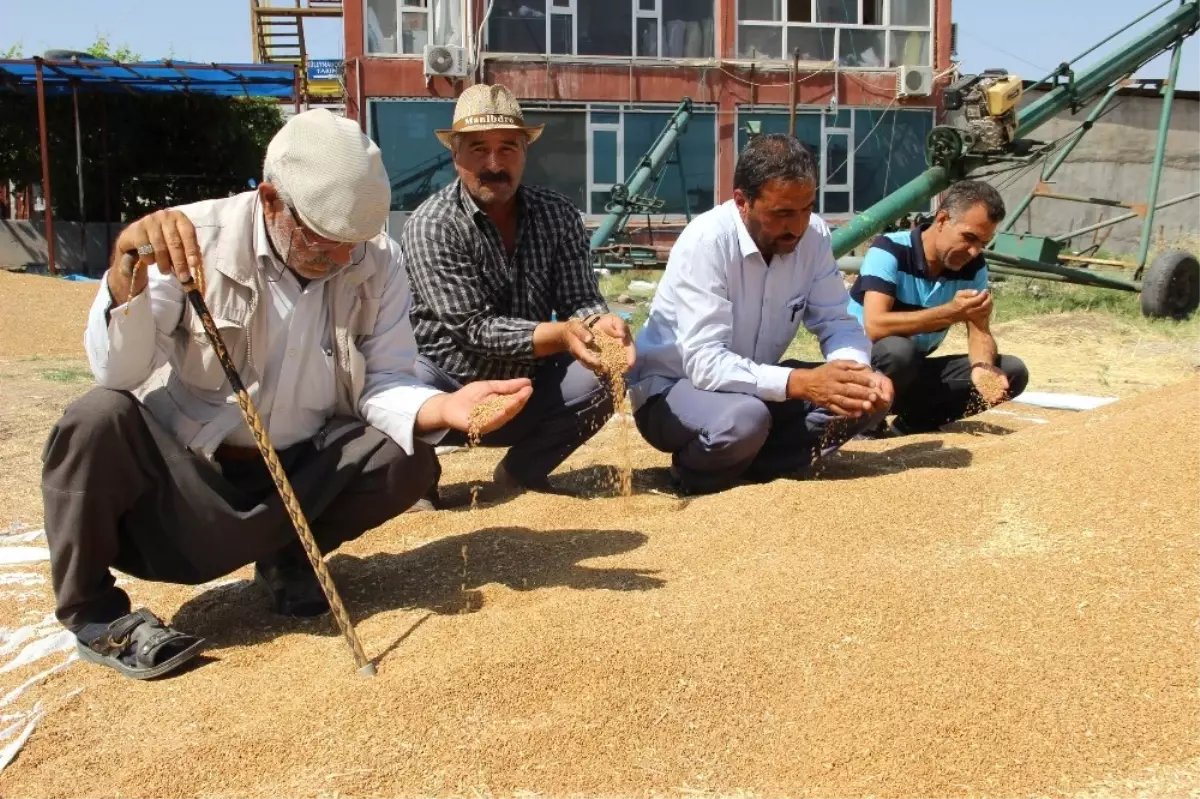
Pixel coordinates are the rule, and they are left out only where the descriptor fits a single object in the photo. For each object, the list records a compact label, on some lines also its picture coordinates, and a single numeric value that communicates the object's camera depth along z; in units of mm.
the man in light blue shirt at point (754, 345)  3309
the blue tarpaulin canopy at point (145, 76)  12359
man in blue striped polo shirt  4062
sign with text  17969
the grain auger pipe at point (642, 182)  12834
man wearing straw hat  3504
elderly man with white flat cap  2283
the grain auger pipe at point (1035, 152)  7562
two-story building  14016
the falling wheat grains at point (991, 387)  4156
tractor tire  7828
